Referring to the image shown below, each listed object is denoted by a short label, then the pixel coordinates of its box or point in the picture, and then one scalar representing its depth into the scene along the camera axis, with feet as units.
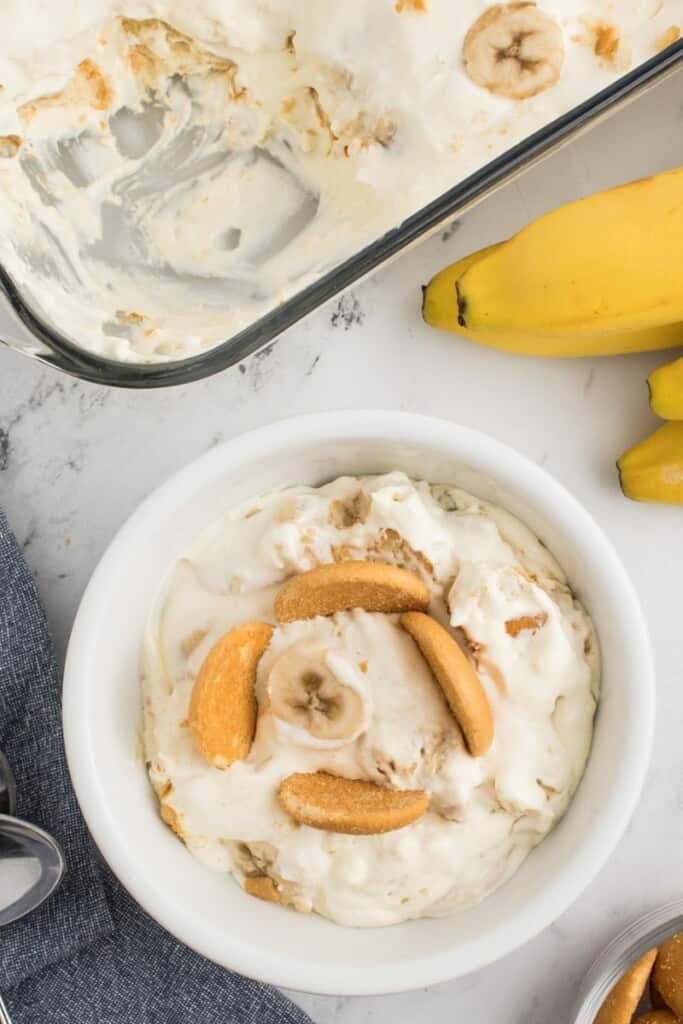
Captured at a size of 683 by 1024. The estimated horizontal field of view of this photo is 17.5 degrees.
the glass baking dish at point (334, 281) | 1.91
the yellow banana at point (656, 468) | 2.03
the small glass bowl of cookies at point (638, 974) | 2.03
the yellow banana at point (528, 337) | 2.04
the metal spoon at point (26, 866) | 2.01
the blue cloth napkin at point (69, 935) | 2.06
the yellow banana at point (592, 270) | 1.93
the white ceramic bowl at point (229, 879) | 1.85
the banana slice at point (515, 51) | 1.92
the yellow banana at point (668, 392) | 2.01
